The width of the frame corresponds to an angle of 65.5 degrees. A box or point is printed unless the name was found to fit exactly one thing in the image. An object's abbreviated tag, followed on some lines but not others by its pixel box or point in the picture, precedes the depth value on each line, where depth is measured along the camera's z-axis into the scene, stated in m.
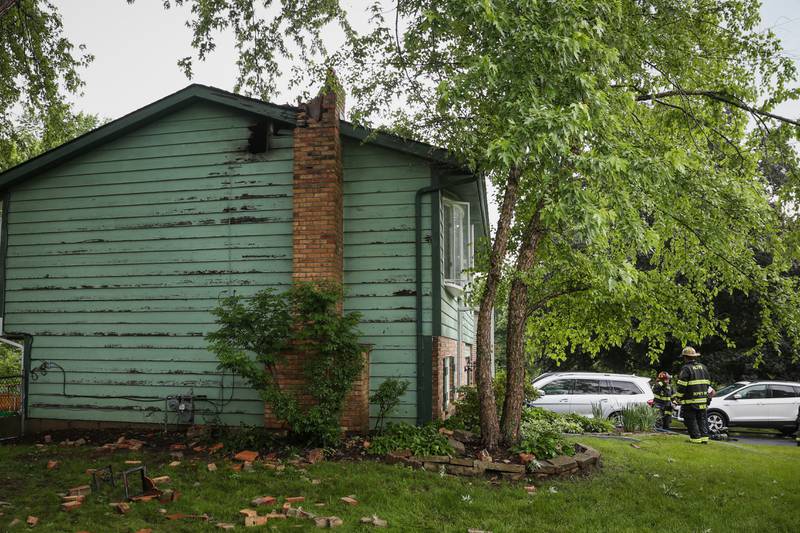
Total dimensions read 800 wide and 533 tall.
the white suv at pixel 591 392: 16.55
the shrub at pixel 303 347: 8.29
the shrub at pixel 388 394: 8.77
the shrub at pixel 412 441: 8.03
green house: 9.60
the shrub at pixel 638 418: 13.66
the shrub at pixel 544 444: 8.19
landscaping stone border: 7.62
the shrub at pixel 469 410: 9.71
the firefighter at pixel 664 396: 16.47
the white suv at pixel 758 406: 17.44
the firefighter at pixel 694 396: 12.39
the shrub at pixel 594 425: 13.39
